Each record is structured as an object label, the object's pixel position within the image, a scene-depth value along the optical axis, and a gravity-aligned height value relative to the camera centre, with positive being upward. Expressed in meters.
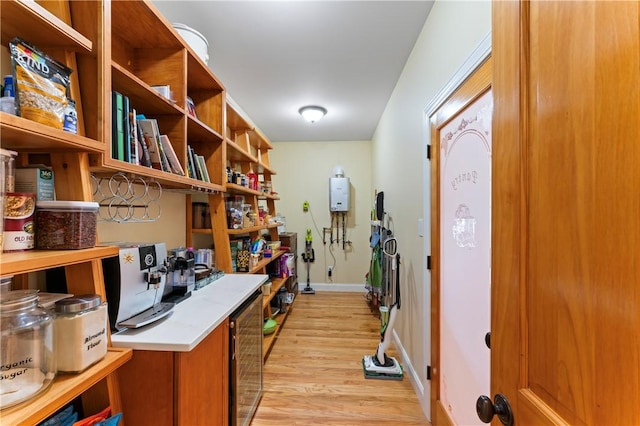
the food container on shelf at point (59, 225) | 0.82 -0.03
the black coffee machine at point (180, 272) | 1.50 -0.34
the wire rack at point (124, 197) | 1.30 +0.10
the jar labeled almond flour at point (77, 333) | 0.79 -0.36
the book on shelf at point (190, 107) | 1.68 +0.69
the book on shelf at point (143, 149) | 1.24 +0.31
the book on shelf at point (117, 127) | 1.06 +0.36
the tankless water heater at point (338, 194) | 4.49 +0.35
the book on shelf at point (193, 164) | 1.68 +0.33
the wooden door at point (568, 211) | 0.38 +0.01
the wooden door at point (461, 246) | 1.19 -0.17
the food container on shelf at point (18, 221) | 0.74 -0.01
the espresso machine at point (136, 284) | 1.07 -0.29
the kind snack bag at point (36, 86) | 0.73 +0.37
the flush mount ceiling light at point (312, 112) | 3.23 +1.27
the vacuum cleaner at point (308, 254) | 4.68 -0.69
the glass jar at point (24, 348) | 0.66 -0.35
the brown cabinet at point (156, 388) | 1.02 -0.66
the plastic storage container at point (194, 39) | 1.63 +1.11
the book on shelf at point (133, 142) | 1.16 +0.32
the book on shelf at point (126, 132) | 1.12 +0.35
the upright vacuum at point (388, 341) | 2.27 -1.10
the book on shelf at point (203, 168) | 1.81 +0.33
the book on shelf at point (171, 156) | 1.40 +0.32
